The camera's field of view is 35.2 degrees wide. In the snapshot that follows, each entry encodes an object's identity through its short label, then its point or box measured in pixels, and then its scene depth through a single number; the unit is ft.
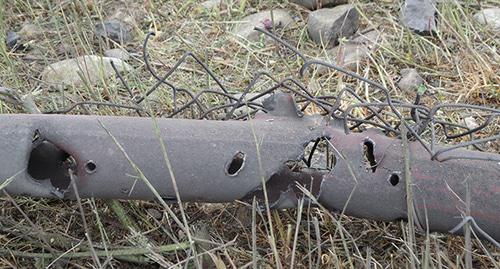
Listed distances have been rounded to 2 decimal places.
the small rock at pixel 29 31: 11.39
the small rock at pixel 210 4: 11.87
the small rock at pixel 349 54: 10.32
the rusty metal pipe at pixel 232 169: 5.94
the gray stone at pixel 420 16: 10.73
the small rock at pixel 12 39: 11.20
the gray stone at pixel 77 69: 9.70
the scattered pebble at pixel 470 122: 8.87
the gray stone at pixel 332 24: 10.79
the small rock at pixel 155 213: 7.37
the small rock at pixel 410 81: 9.77
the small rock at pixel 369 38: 10.69
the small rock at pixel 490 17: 10.76
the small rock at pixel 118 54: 10.61
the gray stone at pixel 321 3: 11.49
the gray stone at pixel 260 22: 11.20
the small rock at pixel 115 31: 11.12
